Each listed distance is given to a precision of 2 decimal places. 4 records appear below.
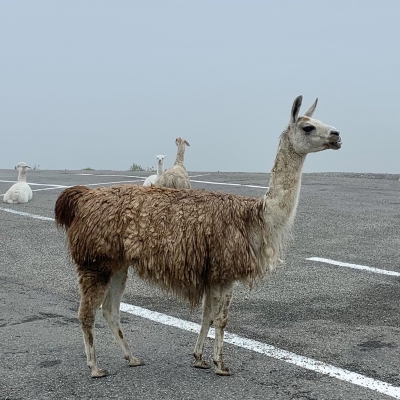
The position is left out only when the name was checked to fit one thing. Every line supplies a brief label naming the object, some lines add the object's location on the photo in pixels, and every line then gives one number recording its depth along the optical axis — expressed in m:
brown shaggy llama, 5.27
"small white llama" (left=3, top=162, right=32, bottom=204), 14.88
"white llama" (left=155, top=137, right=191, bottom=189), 11.97
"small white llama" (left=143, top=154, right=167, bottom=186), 15.53
